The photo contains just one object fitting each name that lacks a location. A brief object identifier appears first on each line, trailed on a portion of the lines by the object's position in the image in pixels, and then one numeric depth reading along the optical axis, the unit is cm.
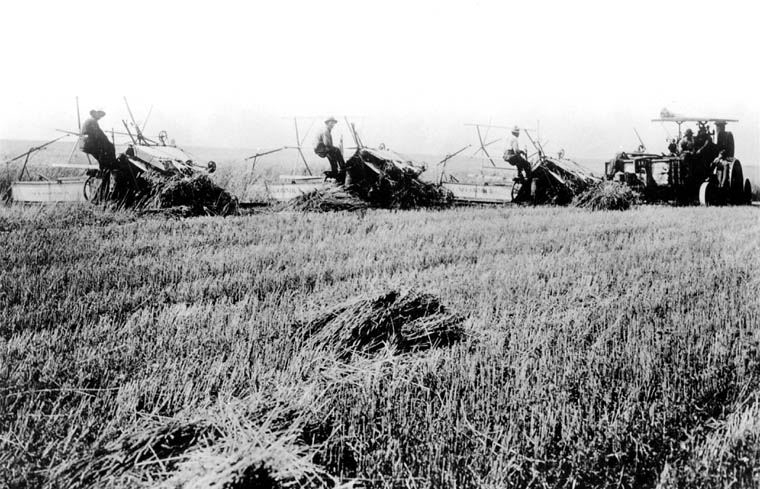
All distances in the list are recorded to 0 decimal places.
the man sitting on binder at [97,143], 1050
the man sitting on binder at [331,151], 1309
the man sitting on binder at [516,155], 1580
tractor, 1584
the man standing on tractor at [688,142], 1600
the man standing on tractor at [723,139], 1603
